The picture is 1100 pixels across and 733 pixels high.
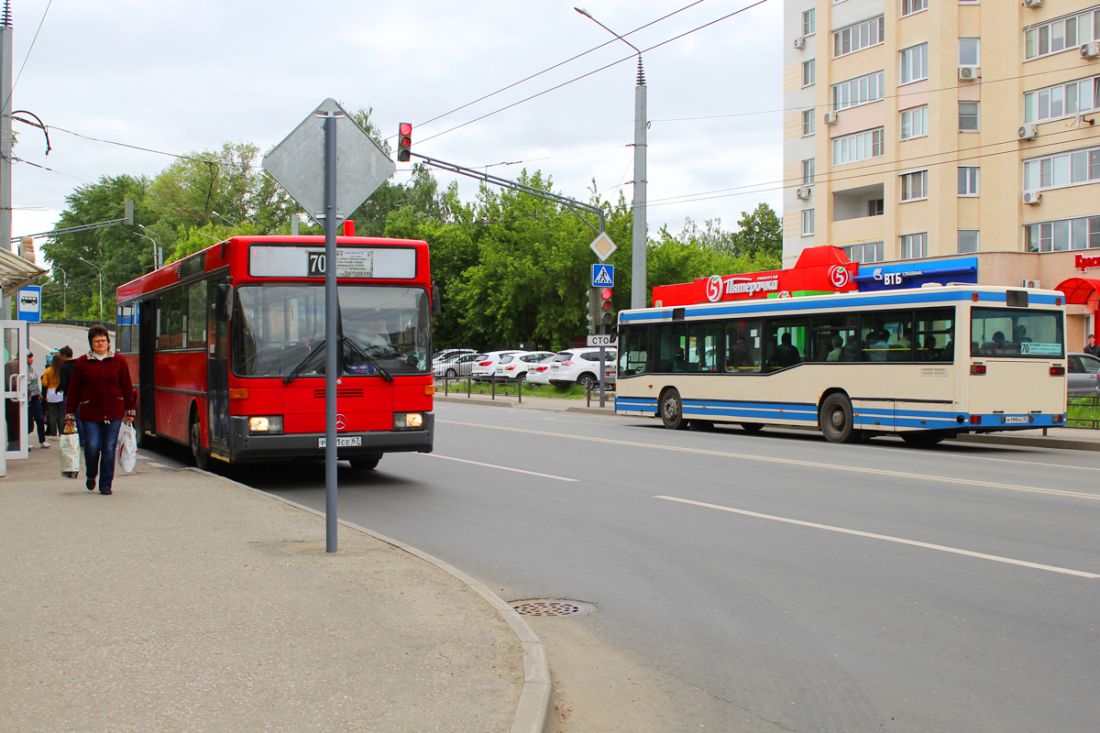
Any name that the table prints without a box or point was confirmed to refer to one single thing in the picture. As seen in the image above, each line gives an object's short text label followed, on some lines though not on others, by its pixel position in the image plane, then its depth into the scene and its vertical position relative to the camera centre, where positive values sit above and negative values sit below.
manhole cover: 7.05 -1.57
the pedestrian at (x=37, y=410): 19.92 -0.83
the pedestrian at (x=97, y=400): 11.91 -0.39
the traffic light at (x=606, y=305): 30.36 +1.61
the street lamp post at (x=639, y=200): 30.67 +4.49
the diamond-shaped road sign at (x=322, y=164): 7.99 +1.45
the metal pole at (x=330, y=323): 8.05 +0.30
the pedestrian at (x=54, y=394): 20.28 -0.56
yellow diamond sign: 31.36 +3.34
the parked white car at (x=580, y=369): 43.47 -0.19
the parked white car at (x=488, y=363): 53.91 +0.05
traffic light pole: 28.02 +4.83
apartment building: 42.59 +9.44
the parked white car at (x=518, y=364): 49.88 +0.00
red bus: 12.81 +0.18
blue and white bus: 18.83 +0.03
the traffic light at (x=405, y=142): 25.36 +5.07
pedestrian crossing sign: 30.39 +2.42
